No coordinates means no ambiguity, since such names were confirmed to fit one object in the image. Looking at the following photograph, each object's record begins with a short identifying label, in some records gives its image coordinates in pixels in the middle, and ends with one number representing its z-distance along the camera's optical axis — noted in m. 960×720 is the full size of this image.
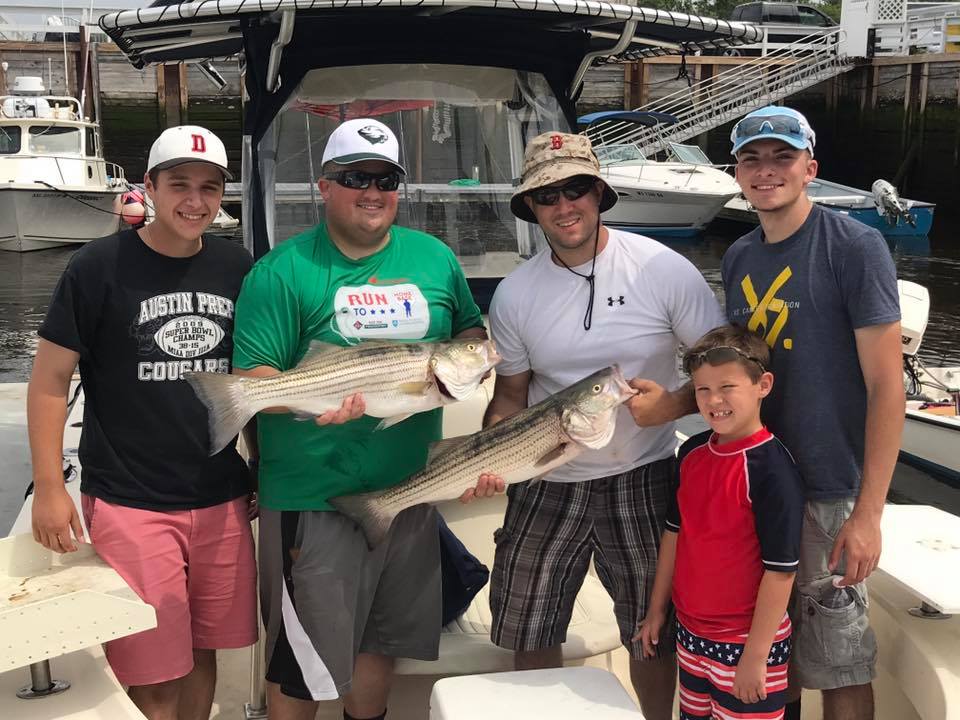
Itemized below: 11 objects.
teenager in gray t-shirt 2.58
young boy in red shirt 2.61
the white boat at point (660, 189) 21.36
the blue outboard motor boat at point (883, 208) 20.73
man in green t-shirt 2.82
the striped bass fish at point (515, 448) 2.71
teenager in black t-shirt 2.83
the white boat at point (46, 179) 19.58
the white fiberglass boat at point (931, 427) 8.05
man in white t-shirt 2.96
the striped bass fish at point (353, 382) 2.68
